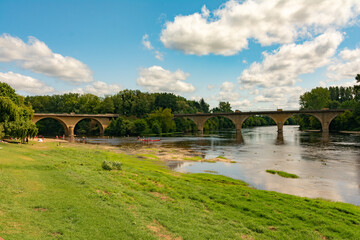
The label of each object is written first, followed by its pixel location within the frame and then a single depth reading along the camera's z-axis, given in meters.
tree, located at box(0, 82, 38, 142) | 35.81
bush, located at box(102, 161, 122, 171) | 19.91
